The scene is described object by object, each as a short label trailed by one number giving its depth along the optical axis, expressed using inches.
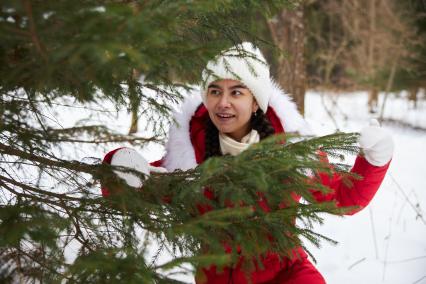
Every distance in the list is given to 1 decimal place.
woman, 93.3
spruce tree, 37.8
